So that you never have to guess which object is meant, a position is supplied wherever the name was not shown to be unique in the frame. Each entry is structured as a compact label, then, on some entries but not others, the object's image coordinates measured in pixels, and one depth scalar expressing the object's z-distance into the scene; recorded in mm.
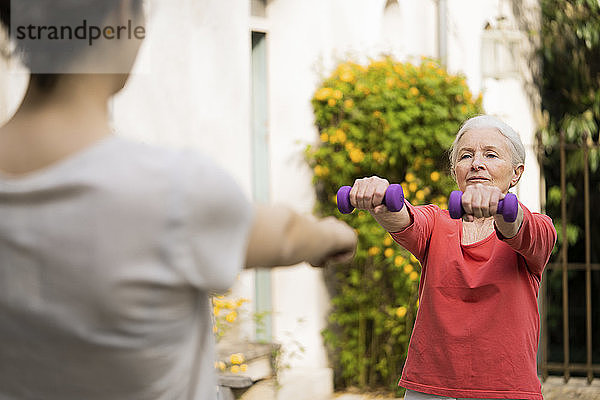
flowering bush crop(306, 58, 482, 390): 10281
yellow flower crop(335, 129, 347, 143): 10248
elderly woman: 4265
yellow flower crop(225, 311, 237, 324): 7384
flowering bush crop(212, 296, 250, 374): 7649
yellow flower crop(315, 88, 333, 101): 10294
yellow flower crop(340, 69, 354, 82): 10393
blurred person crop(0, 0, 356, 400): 1728
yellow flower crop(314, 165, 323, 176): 10221
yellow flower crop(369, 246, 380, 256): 10208
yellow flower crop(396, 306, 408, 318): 10253
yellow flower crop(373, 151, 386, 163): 10214
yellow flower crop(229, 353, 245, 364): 7722
